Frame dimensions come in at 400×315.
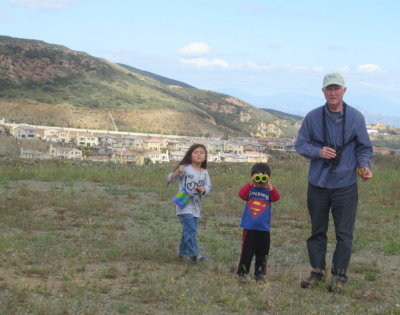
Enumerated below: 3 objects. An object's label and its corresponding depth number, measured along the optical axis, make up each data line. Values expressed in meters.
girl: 6.67
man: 5.37
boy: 5.70
